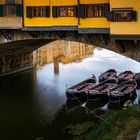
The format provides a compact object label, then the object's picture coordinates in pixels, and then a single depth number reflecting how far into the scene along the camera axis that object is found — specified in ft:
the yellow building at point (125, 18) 54.69
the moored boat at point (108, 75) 80.34
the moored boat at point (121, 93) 67.94
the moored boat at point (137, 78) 78.80
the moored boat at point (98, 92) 70.13
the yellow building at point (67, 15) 60.56
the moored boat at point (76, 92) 71.61
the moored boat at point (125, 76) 78.34
